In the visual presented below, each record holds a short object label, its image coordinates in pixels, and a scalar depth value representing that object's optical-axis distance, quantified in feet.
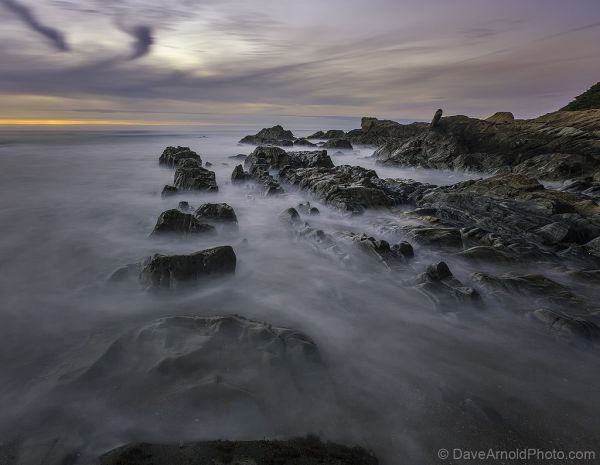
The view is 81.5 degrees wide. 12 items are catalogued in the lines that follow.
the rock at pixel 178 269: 19.17
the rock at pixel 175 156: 75.53
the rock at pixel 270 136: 167.03
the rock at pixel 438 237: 25.63
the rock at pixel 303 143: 146.63
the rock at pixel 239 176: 57.16
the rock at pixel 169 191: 44.90
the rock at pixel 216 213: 31.96
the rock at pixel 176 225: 28.04
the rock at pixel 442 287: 18.03
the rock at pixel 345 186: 37.47
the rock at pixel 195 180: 47.83
